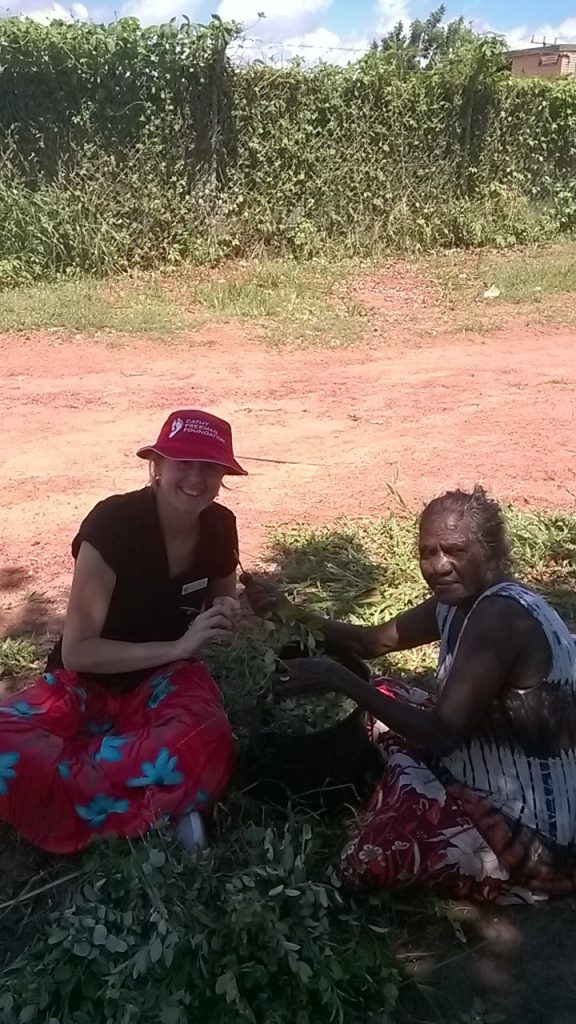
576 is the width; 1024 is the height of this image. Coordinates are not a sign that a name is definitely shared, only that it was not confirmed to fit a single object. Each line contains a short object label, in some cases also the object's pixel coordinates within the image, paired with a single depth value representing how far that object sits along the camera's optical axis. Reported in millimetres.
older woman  2295
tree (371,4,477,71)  10594
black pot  2588
